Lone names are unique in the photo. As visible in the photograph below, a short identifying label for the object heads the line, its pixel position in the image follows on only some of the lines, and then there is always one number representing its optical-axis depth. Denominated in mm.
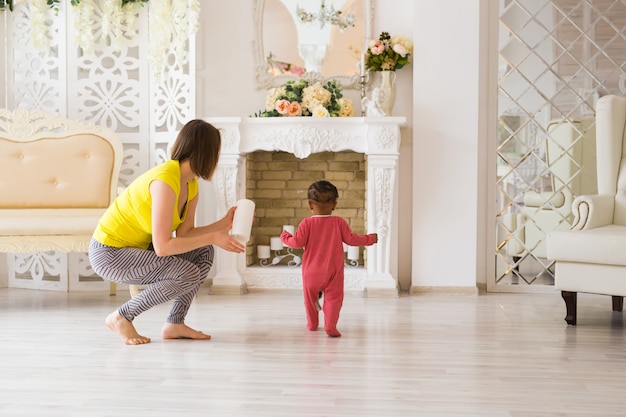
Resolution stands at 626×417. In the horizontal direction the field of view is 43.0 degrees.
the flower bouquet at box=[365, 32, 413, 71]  4898
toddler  3520
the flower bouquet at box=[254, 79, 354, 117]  4805
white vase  4902
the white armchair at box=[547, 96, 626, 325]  3699
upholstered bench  4676
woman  3096
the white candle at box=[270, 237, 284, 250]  5234
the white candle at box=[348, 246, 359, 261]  5156
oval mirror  5117
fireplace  4754
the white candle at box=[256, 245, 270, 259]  5234
